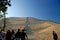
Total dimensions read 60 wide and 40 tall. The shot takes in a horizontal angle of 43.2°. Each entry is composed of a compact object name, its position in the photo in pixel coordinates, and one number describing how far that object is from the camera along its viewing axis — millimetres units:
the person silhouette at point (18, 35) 5273
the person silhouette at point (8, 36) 5058
